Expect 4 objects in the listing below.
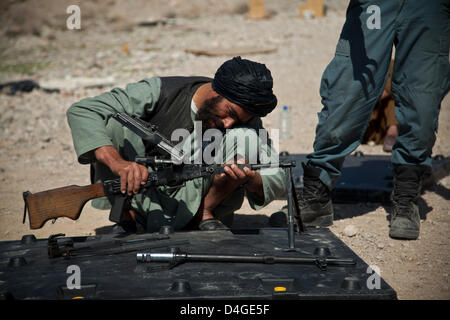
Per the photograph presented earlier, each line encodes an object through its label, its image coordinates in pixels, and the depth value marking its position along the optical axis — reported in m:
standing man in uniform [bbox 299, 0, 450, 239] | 6.89
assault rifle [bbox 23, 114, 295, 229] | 5.86
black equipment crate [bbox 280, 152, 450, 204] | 8.68
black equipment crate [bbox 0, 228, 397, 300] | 4.51
